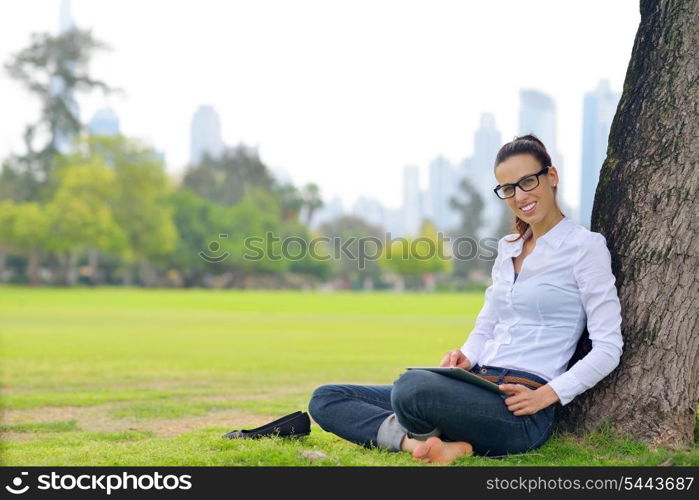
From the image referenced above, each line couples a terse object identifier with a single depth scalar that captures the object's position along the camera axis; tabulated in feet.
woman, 13.23
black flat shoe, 16.13
